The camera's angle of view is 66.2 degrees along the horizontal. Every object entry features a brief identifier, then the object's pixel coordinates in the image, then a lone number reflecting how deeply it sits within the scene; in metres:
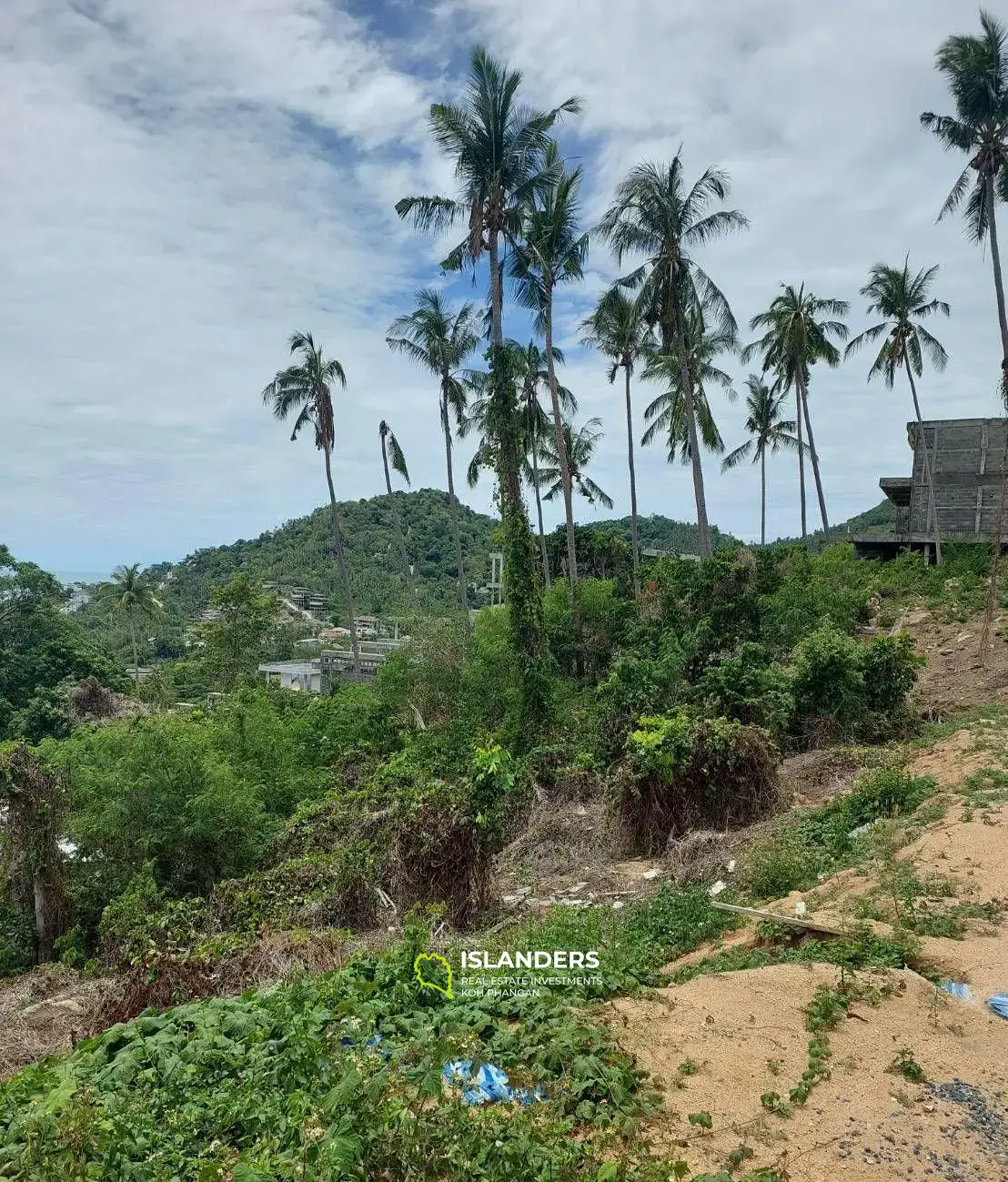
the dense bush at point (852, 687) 11.89
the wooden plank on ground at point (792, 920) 5.34
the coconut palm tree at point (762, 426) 31.19
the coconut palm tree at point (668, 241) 18.47
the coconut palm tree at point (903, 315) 23.33
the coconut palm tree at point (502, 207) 14.66
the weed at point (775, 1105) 3.47
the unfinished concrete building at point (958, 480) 23.52
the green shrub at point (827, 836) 6.82
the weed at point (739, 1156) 3.14
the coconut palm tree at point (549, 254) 16.25
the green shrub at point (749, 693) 11.84
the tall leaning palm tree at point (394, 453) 26.27
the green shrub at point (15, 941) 9.34
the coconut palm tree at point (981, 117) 15.36
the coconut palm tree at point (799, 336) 25.17
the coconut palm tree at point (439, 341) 23.02
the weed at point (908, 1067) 3.72
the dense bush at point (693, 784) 9.32
